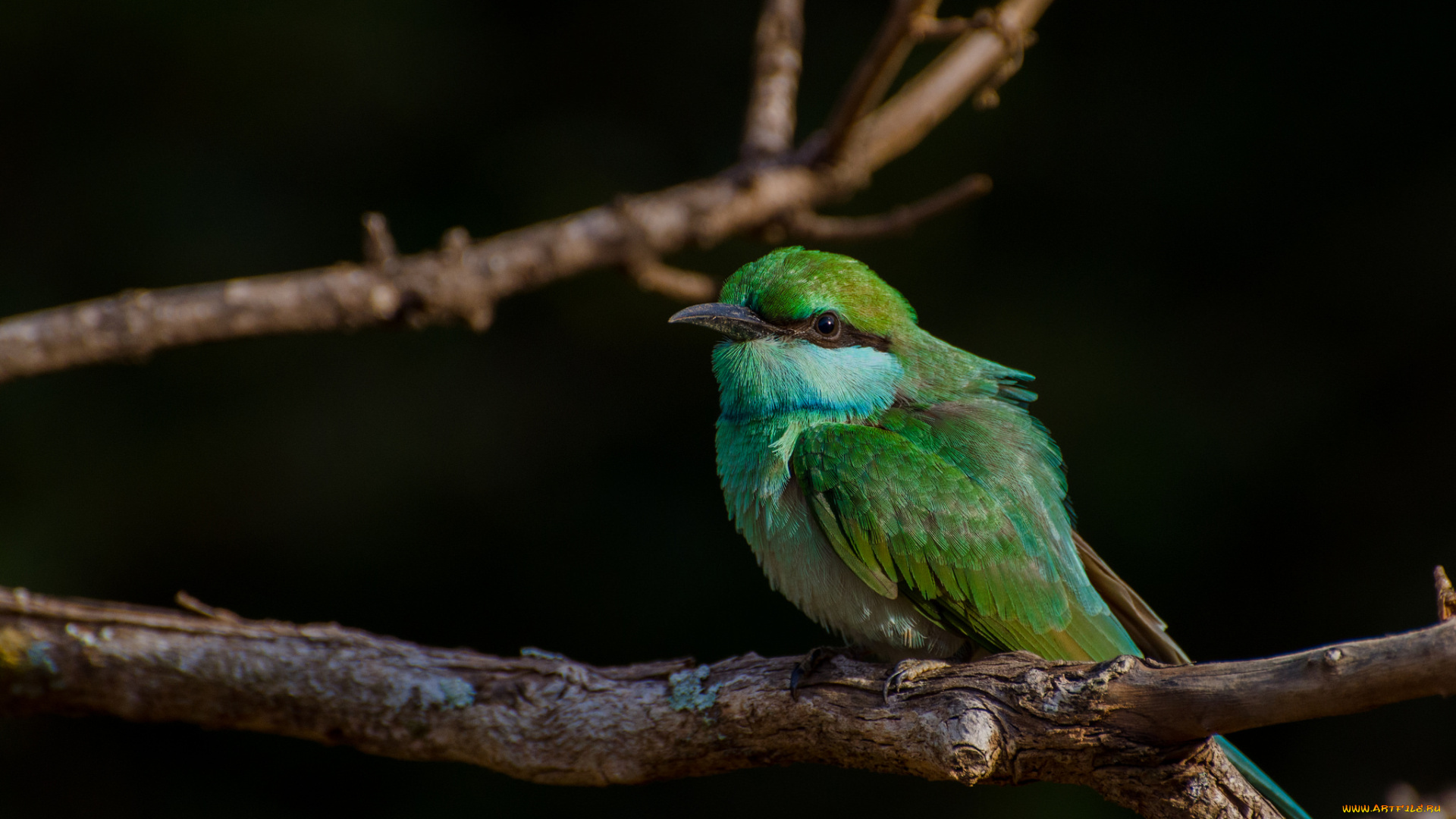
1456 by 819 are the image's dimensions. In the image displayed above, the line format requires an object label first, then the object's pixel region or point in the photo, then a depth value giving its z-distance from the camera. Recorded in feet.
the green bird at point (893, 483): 14.62
